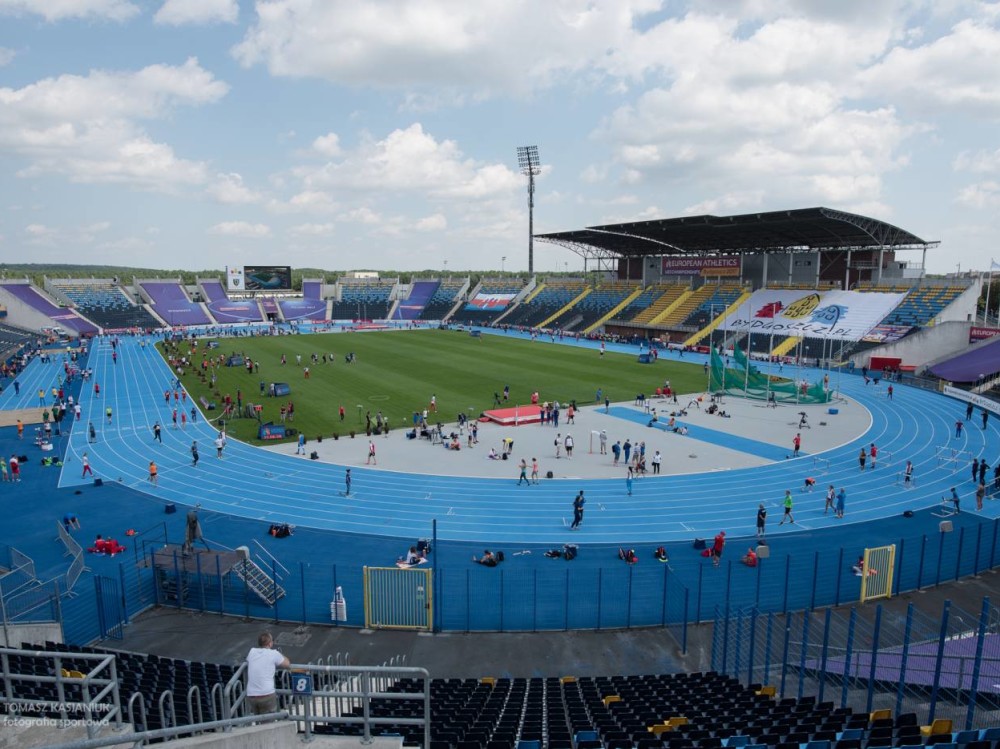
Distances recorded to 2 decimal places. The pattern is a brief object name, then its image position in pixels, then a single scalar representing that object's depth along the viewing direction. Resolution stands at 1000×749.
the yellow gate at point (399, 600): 15.80
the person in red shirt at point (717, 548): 19.00
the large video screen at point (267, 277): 109.57
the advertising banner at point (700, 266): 78.41
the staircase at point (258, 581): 16.78
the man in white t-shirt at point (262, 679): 7.09
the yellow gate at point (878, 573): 16.64
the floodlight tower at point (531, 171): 108.69
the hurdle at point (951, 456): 29.23
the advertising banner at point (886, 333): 54.94
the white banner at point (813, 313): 59.97
